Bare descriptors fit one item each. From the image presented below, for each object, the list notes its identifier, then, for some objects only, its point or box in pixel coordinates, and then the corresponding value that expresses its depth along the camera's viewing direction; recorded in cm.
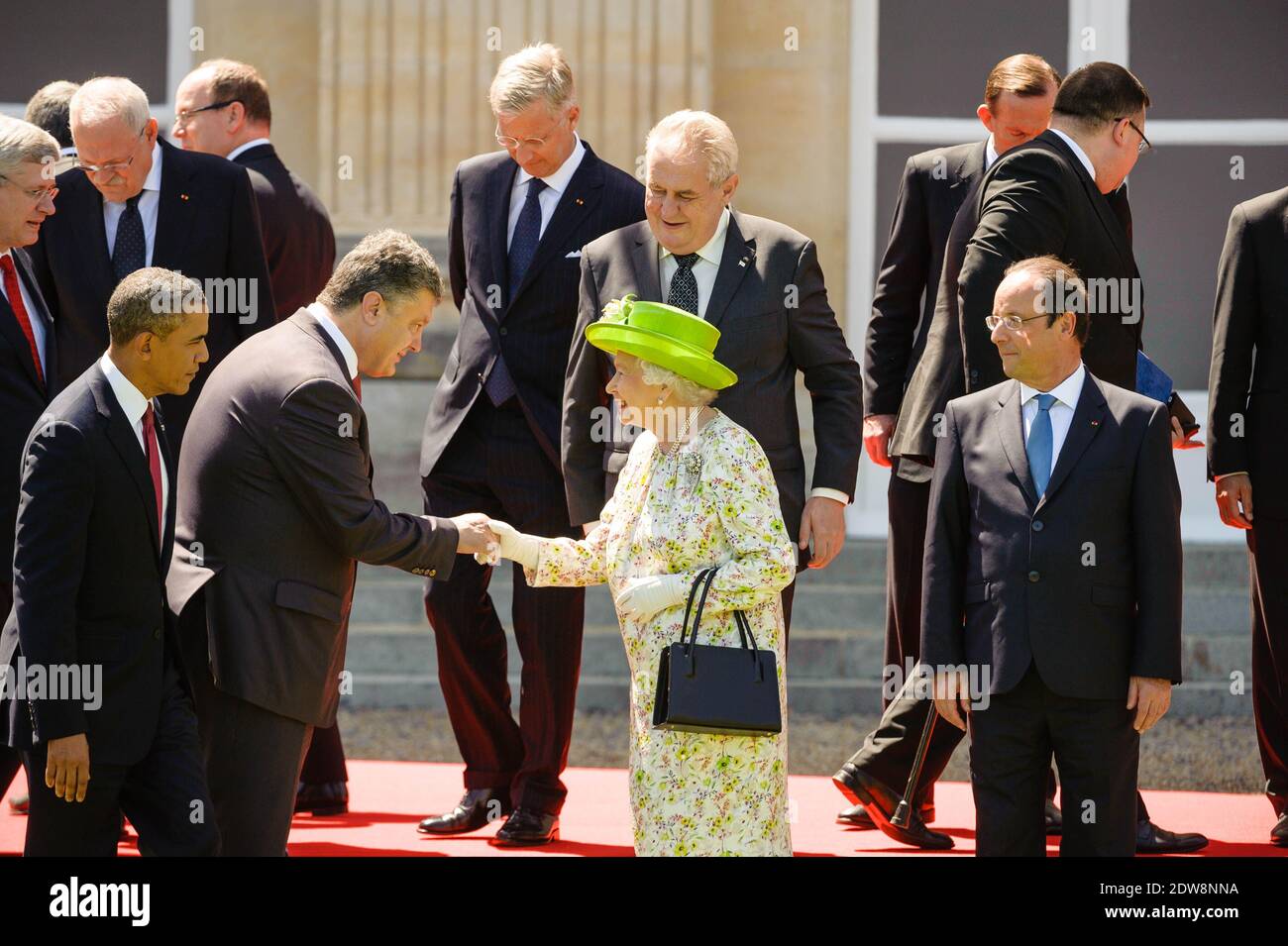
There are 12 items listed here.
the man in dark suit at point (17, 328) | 485
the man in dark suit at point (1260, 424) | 552
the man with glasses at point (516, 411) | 550
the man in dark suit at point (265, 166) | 630
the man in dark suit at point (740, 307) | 486
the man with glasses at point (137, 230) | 543
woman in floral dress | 416
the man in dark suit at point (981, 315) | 495
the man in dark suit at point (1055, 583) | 432
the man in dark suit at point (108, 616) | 397
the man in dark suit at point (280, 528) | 415
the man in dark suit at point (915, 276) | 571
